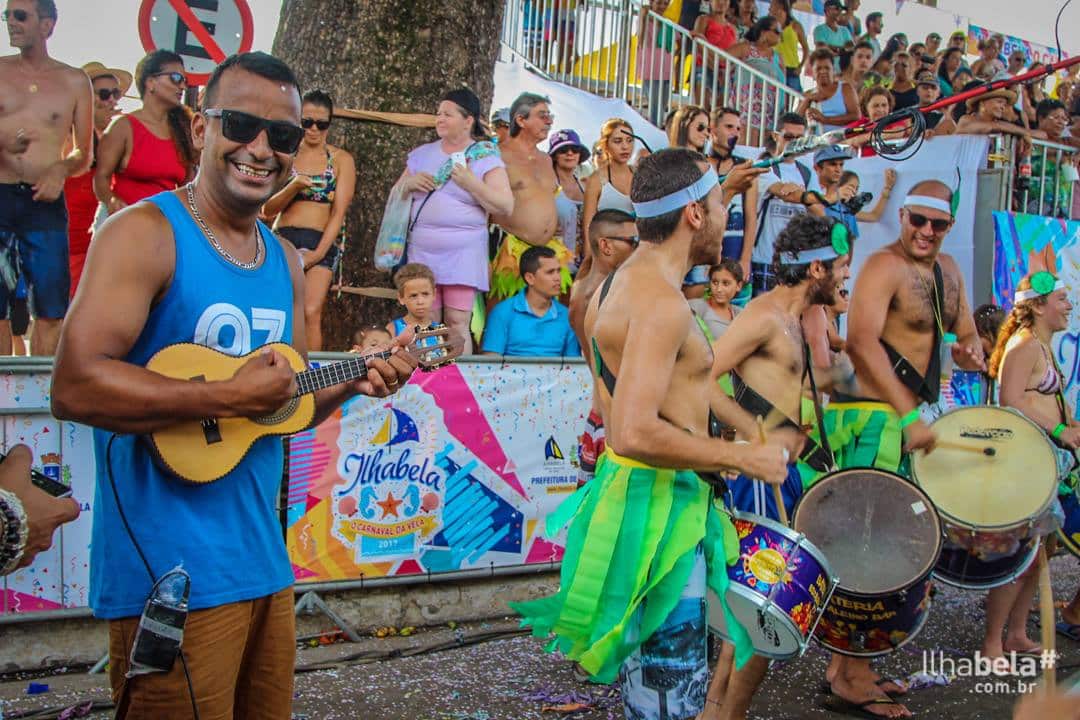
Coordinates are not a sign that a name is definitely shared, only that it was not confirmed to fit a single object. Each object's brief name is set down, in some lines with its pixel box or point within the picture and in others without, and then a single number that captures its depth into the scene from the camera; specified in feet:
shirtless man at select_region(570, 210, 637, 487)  19.93
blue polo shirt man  23.22
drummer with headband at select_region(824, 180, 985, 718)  18.13
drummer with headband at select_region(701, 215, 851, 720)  16.26
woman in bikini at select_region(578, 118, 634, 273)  25.88
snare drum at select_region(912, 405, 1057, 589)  17.43
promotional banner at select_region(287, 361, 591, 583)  18.88
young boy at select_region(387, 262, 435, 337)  21.40
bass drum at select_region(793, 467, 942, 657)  14.40
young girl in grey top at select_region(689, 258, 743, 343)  24.79
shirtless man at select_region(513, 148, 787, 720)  10.80
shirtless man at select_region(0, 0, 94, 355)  20.67
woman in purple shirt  23.52
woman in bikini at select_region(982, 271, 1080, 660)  21.04
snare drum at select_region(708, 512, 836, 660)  11.35
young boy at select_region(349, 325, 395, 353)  20.89
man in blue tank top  8.07
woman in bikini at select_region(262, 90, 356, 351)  22.81
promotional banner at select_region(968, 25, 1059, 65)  57.82
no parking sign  22.50
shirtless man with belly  24.81
